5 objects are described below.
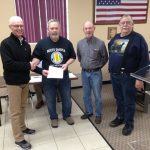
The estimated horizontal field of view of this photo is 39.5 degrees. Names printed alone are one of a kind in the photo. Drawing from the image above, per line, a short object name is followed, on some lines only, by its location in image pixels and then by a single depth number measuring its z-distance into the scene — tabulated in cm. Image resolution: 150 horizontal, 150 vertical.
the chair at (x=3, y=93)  429
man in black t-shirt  277
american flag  446
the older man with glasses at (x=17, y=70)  226
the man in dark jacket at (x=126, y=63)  252
